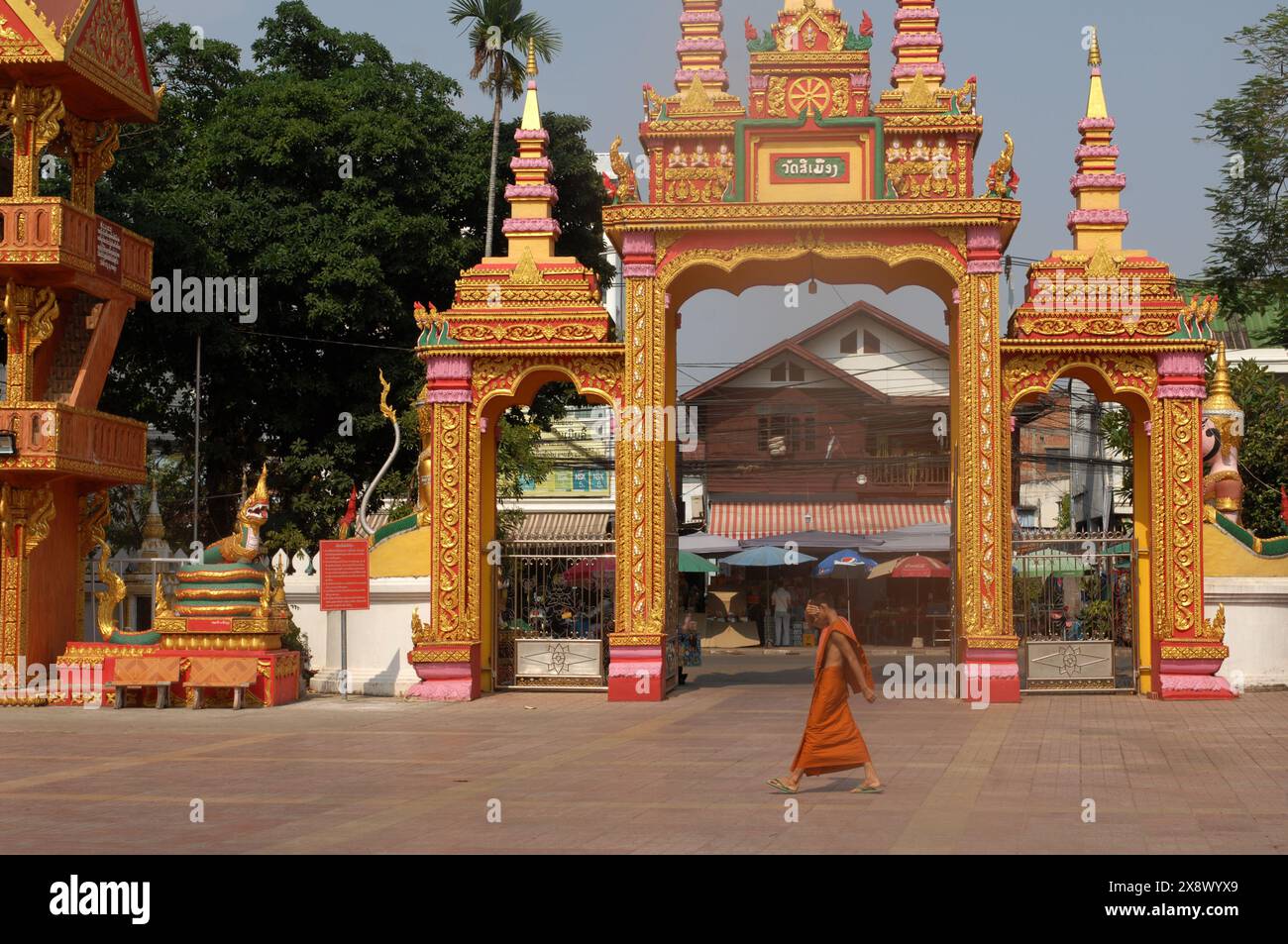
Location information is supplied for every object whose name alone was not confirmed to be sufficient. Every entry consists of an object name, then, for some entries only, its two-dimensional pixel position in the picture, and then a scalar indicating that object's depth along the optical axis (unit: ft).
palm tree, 117.80
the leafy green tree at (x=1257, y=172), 88.74
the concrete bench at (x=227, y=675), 68.08
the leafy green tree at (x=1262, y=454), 107.96
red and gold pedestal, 68.95
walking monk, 39.29
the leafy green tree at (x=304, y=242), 104.01
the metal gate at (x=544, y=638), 74.23
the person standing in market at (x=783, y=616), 130.72
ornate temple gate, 70.69
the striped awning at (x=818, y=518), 145.18
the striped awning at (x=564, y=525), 146.10
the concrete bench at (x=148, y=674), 68.49
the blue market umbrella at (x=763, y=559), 124.26
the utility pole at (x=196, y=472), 97.14
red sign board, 71.15
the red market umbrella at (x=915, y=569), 119.24
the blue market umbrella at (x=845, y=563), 122.72
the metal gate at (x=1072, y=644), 71.26
